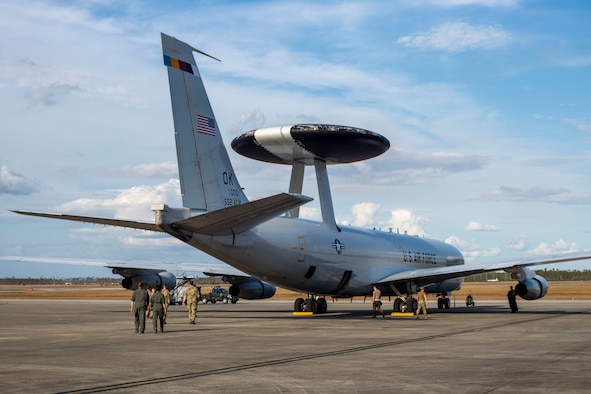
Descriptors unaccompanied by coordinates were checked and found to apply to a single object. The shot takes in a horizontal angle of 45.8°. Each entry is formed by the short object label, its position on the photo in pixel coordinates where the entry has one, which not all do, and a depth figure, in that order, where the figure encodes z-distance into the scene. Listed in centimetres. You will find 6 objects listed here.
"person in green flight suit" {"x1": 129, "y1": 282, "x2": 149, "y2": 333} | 2278
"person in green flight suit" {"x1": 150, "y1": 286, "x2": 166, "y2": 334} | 2286
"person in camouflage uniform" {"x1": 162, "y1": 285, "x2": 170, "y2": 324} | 2670
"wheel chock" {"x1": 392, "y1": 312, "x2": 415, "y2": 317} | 3346
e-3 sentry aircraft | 2523
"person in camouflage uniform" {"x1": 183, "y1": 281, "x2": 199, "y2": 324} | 2736
